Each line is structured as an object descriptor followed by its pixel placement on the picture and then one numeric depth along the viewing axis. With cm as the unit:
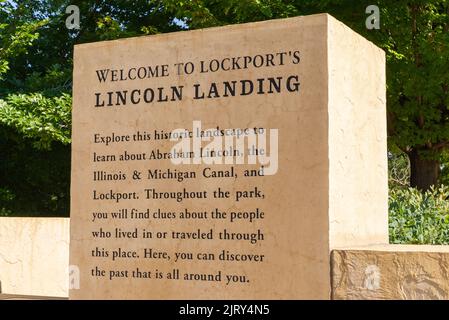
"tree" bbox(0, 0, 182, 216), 1359
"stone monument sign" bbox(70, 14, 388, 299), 535
